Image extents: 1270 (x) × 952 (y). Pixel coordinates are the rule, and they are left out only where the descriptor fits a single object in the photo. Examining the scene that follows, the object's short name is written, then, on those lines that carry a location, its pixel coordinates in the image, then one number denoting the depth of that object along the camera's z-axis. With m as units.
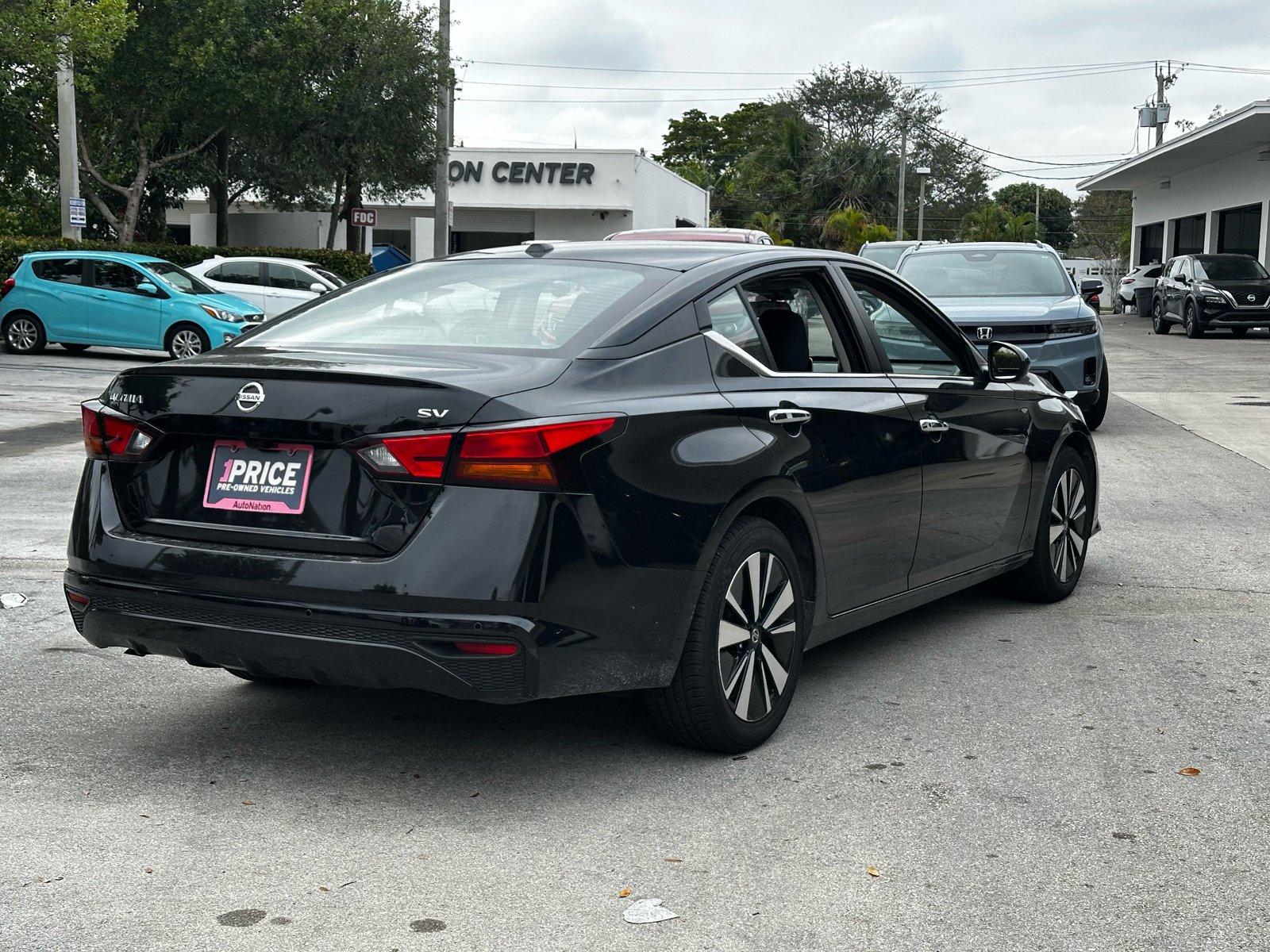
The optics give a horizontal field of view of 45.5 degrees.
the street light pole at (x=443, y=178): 32.03
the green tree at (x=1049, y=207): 128.88
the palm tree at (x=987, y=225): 67.31
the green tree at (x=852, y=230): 53.44
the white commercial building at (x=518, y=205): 47.06
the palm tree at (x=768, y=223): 60.03
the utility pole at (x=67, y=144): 26.16
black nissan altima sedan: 3.88
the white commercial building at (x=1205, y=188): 37.03
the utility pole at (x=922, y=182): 65.31
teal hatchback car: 21.95
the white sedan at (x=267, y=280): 25.38
